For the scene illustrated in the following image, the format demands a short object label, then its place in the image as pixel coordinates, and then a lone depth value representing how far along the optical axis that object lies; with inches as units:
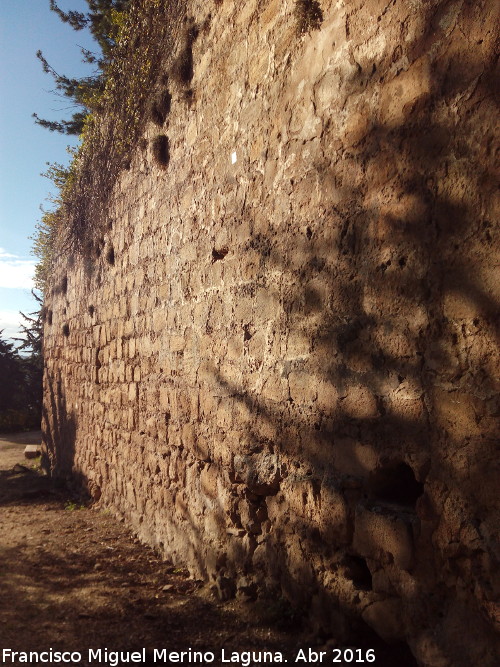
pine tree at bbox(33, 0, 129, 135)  316.6
